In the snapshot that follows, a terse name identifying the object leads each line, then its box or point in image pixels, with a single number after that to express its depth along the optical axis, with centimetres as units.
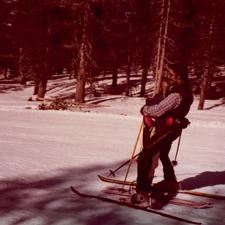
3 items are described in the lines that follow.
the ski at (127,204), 579
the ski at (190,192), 710
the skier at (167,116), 606
